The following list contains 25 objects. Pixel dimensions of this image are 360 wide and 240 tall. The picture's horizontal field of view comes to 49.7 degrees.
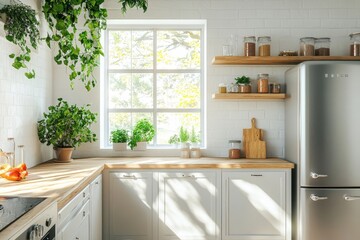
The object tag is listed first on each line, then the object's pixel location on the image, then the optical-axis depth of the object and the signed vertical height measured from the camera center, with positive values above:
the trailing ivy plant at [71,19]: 2.65 +0.74
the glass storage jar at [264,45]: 3.98 +0.79
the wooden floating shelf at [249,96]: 3.93 +0.27
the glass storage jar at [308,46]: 3.94 +0.78
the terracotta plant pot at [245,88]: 4.00 +0.35
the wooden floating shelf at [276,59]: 3.89 +0.64
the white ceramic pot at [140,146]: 4.14 -0.26
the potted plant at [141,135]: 4.14 -0.14
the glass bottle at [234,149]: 3.99 -0.28
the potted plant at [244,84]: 4.01 +0.40
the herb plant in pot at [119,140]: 4.14 -0.19
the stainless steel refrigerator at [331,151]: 3.43 -0.25
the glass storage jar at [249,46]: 4.00 +0.79
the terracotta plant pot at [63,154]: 3.67 -0.31
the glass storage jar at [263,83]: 4.00 +0.41
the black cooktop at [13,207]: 1.54 -0.38
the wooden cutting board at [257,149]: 4.01 -0.28
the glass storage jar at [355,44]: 3.92 +0.80
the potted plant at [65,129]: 3.58 -0.07
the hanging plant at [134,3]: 3.10 +0.97
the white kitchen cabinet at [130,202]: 3.63 -0.75
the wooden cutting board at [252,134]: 4.12 -0.12
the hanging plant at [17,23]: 2.62 +0.68
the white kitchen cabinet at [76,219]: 2.18 -0.61
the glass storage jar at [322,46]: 3.94 +0.78
